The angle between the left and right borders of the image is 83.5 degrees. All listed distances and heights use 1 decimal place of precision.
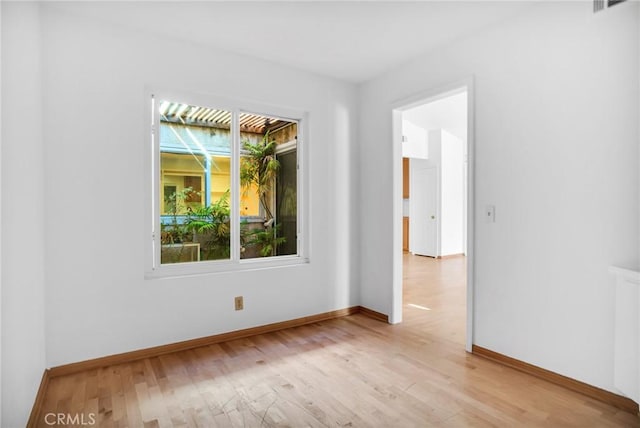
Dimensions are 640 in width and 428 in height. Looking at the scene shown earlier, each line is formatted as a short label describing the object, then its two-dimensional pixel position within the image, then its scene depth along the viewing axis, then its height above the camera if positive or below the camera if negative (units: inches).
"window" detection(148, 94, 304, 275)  120.0 +7.7
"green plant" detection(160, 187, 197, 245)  120.1 -4.7
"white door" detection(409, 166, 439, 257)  334.0 -3.9
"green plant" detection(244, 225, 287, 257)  139.6 -12.5
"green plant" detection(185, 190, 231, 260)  125.9 -7.0
